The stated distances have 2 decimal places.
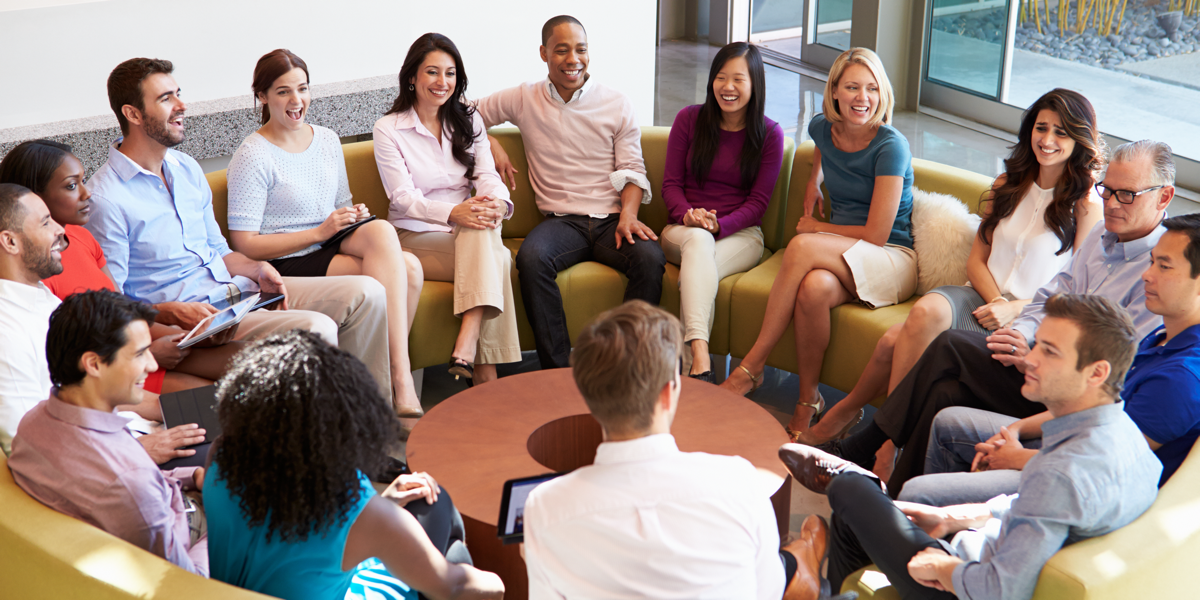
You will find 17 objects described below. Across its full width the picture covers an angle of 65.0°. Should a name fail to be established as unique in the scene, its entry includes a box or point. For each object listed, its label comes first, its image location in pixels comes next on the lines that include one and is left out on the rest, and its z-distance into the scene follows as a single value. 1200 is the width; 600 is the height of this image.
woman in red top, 2.58
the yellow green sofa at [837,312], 3.20
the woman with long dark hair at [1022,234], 2.86
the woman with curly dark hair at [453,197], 3.43
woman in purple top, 3.45
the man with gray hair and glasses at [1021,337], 2.47
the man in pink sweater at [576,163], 3.62
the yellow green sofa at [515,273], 3.48
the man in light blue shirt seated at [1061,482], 1.65
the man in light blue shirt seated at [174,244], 2.86
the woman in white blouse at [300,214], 3.25
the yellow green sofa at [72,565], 1.58
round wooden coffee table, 2.21
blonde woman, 3.24
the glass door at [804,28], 8.45
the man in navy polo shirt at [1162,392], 2.06
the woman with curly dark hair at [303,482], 1.52
